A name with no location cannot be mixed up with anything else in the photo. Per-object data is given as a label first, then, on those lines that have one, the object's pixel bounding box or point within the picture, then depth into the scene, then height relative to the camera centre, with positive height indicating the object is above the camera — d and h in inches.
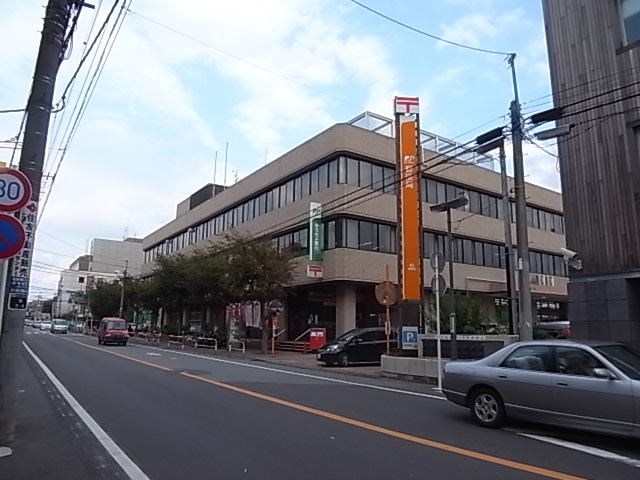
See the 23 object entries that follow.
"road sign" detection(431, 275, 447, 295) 606.8 +60.9
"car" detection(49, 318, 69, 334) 2847.2 +54.8
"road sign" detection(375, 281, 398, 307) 706.2 +58.7
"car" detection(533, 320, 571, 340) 733.0 +20.1
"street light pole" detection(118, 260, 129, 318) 2541.8 +194.4
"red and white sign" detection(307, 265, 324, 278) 1245.7 +151.7
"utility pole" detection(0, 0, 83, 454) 306.8 +129.9
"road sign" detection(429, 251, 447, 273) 609.0 +85.6
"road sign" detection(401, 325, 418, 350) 709.9 +1.7
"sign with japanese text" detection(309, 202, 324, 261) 1263.5 +241.2
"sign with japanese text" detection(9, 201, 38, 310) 316.6 +41.8
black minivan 888.3 -12.7
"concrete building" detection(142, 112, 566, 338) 1277.1 +314.1
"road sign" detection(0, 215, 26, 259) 271.3 +48.8
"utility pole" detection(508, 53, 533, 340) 537.3 +110.2
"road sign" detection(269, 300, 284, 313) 1184.8 +71.7
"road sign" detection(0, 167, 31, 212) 278.4 +73.1
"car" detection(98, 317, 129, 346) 1524.4 +16.8
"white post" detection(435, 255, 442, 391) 579.9 -0.4
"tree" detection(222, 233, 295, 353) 1206.3 +142.6
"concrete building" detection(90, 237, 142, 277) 4675.2 +692.3
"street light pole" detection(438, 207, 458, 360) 598.4 +2.3
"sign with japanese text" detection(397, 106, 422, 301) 848.9 +203.6
